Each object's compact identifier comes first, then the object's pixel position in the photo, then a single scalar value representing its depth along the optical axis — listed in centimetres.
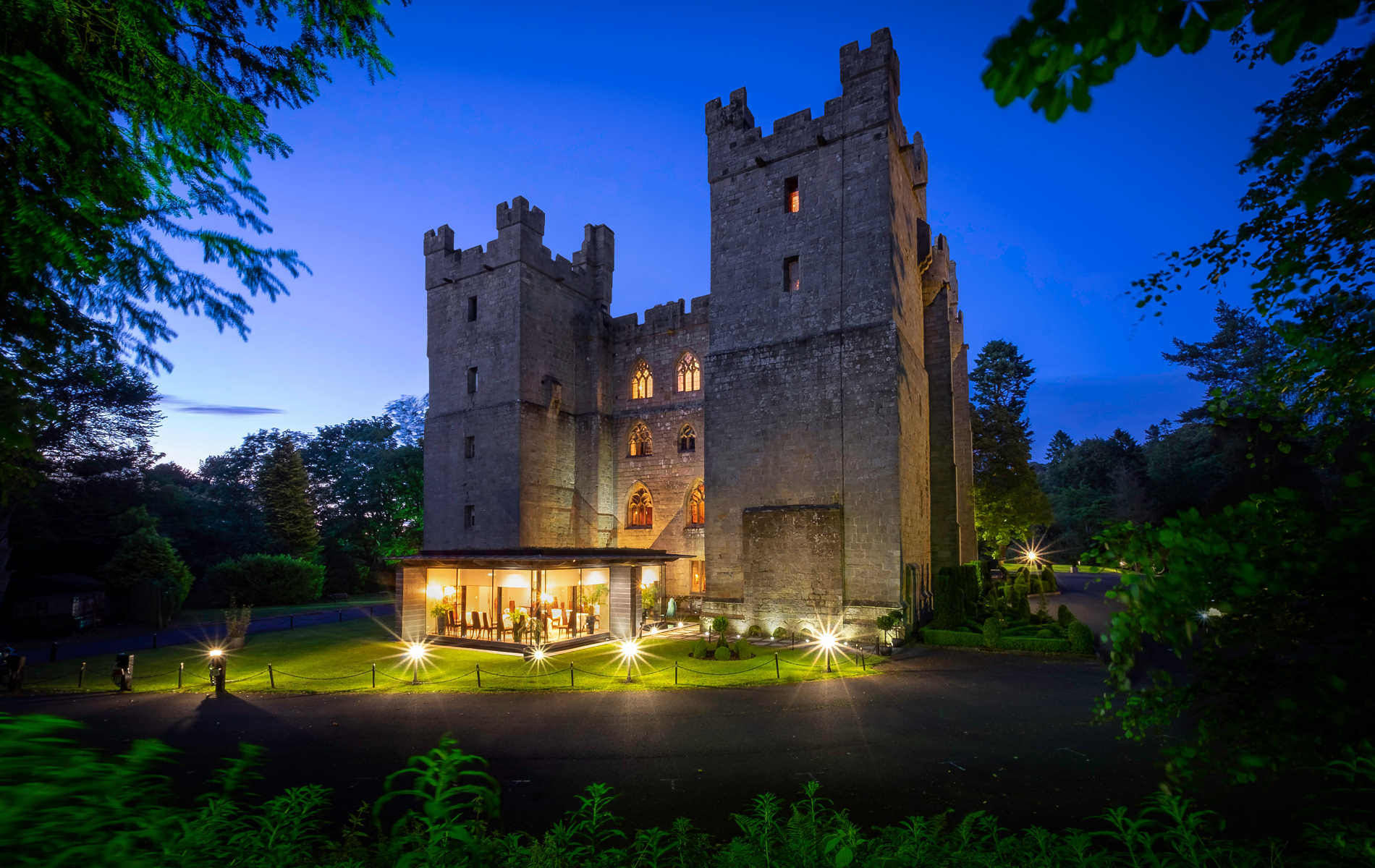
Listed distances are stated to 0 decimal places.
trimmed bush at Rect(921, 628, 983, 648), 1880
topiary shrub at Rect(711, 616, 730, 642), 1941
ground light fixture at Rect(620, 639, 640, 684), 1797
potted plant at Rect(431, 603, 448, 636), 2164
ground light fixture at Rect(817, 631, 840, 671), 1869
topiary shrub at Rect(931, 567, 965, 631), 2028
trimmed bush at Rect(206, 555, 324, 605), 3488
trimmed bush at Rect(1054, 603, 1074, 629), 1923
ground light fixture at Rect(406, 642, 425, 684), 1714
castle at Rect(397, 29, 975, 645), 2033
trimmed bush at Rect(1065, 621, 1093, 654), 1712
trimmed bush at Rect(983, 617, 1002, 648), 1833
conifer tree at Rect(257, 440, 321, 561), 4066
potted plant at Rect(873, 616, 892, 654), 1832
